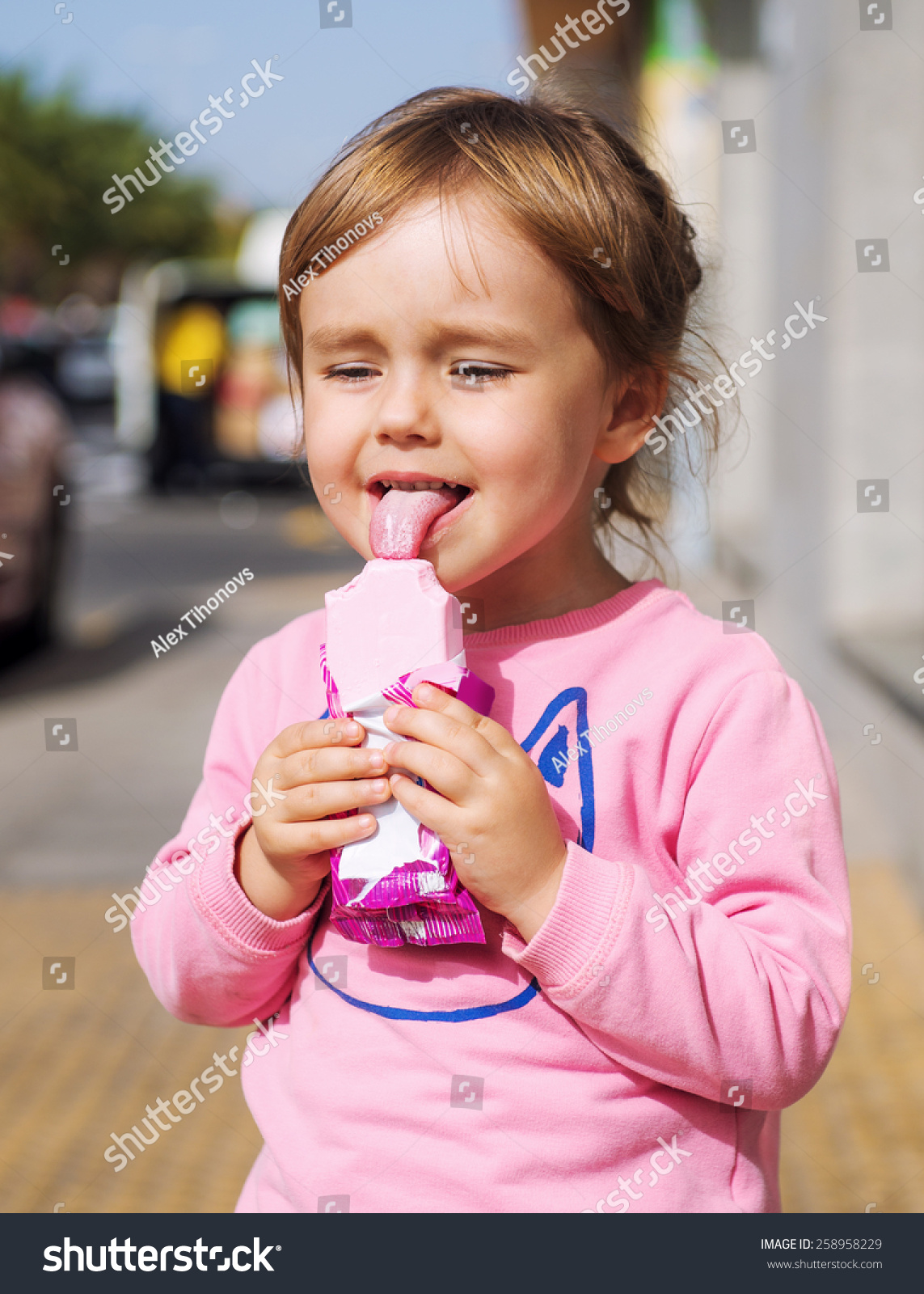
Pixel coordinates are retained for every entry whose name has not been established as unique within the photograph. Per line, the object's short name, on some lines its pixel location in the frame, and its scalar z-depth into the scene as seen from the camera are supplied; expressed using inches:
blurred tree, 1116.5
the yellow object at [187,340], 646.5
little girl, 49.5
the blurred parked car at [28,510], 274.8
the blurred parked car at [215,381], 645.3
